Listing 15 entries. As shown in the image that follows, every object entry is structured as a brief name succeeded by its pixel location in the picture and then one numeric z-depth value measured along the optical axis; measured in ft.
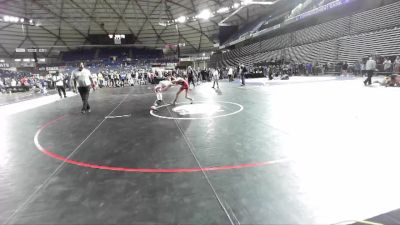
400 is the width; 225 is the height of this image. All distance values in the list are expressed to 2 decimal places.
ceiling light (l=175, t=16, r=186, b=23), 124.35
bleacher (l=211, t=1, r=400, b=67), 62.13
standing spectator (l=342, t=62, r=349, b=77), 69.05
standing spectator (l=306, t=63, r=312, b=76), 84.99
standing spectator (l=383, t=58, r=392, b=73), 58.49
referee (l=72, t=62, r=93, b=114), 30.58
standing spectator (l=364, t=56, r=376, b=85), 42.74
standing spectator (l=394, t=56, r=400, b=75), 54.49
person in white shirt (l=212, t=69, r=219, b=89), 58.75
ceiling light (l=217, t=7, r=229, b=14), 111.96
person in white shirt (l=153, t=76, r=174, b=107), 33.45
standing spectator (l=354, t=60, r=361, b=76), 67.05
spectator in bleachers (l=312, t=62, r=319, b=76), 82.78
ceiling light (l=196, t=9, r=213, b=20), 113.19
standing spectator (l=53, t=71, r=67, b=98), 49.34
